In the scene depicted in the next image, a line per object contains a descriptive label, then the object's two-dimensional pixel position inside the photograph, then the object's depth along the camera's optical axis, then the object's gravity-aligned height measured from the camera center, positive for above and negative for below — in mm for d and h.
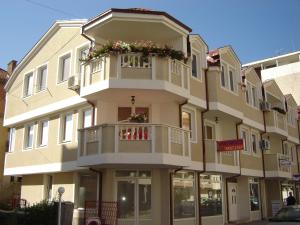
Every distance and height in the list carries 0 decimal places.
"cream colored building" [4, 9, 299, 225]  13439 +2902
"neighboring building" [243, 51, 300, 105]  33247 +11257
